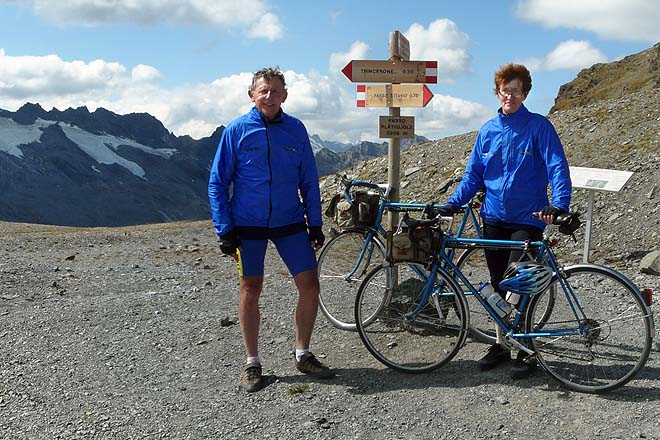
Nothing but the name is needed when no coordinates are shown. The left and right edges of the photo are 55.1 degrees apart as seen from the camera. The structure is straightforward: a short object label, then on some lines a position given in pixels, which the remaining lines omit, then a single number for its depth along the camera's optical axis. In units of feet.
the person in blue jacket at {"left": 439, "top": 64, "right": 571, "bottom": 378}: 18.22
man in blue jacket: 18.93
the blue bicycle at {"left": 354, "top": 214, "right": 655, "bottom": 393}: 17.89
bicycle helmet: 18.19
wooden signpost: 24.91
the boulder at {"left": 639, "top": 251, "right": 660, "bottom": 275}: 37.32
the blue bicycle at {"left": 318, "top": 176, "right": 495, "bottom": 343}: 22.66
